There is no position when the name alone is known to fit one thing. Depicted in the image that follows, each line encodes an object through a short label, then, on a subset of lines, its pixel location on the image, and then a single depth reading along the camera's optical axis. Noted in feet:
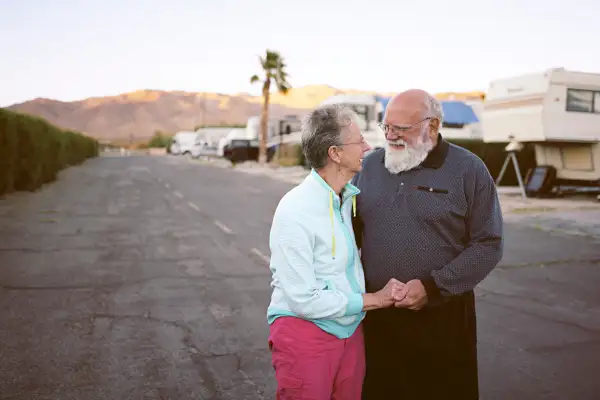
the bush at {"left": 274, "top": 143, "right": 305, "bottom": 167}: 145.48
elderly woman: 8.17
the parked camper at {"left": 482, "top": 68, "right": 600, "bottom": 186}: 60.49
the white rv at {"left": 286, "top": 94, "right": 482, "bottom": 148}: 106.01
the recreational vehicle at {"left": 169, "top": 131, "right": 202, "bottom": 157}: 283.51
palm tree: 172.55
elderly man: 9.34
